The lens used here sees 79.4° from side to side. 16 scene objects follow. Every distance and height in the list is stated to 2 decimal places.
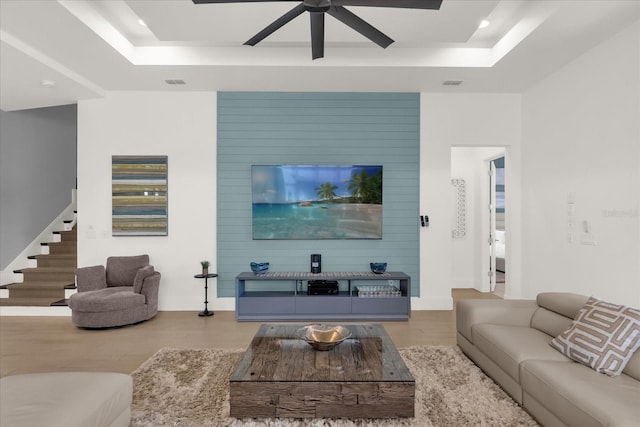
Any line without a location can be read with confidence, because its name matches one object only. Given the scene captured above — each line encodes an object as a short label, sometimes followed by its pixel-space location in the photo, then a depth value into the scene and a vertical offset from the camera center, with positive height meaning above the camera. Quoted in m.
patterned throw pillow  2.20 -0.74
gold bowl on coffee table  2.62 -0.86
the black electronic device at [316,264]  5.03 -0.62
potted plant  4.93 -0.64
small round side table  4.85 -0.96
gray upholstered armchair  4.30 -0.88
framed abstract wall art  5.15 +0.33
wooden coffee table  2.24 -1.03
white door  6.32 -0.18
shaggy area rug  2.36 -1.25
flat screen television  5.11 +0.25
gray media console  4.71 -1.10
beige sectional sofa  1.86 -0.89
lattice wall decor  6.61 +0.16
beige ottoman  1.71 -0.88
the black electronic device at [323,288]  4.84 -0.90
